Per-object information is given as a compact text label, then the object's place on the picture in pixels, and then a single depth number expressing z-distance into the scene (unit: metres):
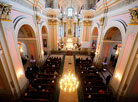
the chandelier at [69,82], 4.71
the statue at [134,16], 4.68
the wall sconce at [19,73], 5.80
